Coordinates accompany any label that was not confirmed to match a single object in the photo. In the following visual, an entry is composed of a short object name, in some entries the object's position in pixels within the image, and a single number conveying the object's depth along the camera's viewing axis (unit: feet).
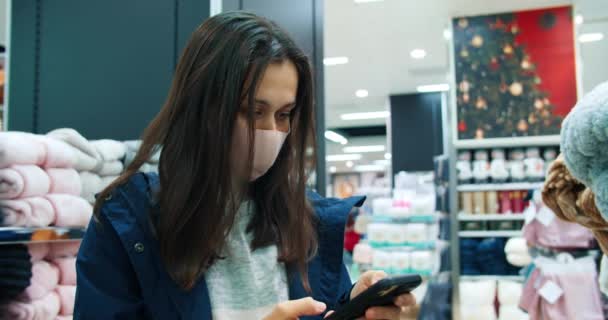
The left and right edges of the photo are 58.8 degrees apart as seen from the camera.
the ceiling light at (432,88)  31.83
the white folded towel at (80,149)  5.15
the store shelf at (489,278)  14.62
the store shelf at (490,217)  14.76
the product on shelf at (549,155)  14.89
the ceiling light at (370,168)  73.76
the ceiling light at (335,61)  25.58
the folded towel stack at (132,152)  5.52
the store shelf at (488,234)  14.82
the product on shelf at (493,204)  15.10
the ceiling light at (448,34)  18.13
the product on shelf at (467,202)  15.33
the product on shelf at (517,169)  14.84
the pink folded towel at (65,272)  4.98
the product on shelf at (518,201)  14.89
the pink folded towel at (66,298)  4.91
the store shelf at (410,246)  18.51
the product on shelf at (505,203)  15.01
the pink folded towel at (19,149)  4.33
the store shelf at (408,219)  18.62
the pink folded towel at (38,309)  4.31
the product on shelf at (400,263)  18.24
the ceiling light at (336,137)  49.53
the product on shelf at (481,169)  15.21
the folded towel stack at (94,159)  5.19
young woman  3.12
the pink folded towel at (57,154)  4.78
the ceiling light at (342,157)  65.87
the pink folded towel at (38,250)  4.61
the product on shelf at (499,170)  14.94
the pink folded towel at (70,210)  4.71
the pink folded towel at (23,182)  4.32
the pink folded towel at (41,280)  4.57
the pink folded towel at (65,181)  4.85
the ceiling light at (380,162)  70.59
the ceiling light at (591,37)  21.18
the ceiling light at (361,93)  33.06
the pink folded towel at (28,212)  4.33
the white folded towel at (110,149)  5.54
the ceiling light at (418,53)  24.43
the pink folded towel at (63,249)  4.95
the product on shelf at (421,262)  18.16
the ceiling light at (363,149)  59.57
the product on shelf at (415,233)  18.34
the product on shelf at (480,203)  15.24
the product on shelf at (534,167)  14.55
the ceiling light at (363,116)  41.33
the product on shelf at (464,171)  15.43
